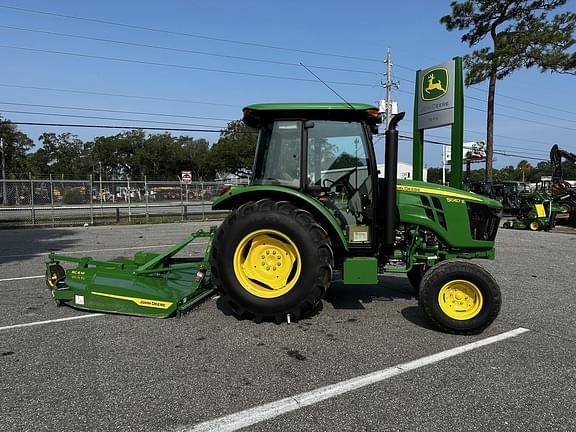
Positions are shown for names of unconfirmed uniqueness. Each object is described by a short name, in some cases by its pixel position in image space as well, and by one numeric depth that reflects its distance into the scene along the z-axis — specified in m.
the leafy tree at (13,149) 51.81
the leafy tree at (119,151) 58.53
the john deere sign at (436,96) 9.70
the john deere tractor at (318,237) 4.19
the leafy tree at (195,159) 55.66
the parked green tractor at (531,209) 16.02
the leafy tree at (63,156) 66.56
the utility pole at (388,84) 31.64
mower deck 4.43
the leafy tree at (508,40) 20.67
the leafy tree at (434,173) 68.62
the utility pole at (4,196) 17.20
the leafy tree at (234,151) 50.50
